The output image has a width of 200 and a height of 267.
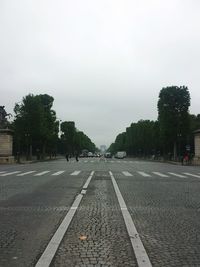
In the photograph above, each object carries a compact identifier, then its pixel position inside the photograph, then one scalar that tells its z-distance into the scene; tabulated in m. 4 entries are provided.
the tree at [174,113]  34.31
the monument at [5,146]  30.34
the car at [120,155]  54.20
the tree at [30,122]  35.45
